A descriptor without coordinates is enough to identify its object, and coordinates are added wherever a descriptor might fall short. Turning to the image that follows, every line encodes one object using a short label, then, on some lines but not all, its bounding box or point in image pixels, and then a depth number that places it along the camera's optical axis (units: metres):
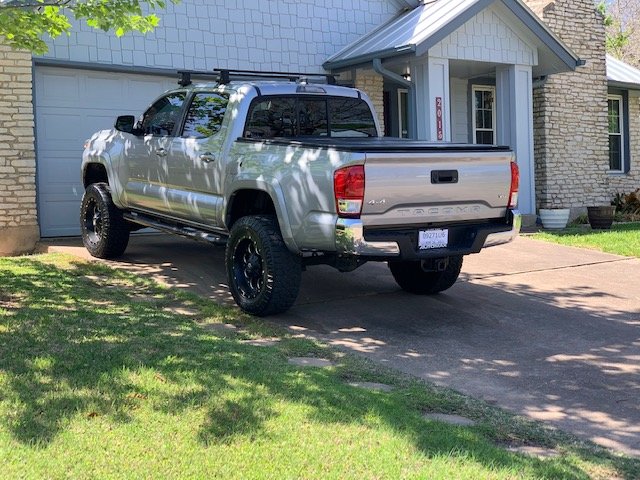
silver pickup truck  6.21
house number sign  13.07
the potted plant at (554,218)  14.41
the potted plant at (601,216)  14.91
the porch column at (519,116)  14.21
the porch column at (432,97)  13.01
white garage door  11.32
